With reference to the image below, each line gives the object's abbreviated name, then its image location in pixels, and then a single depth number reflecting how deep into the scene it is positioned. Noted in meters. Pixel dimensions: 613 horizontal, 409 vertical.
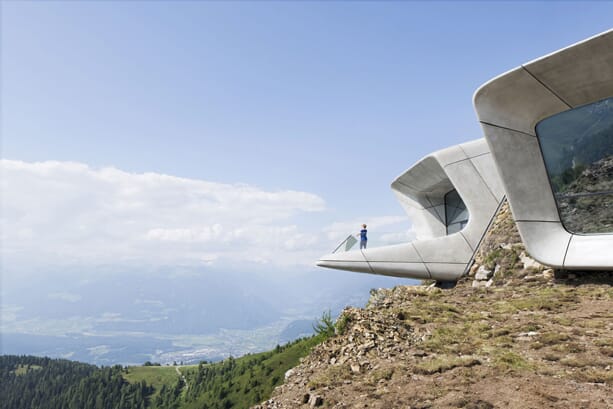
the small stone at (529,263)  14.86
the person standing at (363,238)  20.33
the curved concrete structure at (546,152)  12.97
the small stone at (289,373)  9.03
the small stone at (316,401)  6.69
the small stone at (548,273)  14.21
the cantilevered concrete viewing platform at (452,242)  18.92
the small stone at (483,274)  16.42
